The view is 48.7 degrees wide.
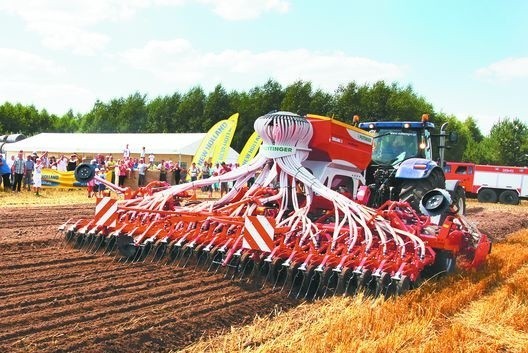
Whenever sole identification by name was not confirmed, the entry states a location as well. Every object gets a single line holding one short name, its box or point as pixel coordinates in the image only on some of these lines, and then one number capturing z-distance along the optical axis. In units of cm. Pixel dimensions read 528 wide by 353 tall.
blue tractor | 856
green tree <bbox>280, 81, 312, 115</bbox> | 4497
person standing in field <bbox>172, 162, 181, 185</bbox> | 2245
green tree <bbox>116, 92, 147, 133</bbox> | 5666
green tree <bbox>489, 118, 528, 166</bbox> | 4941
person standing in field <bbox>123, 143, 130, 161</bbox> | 2378
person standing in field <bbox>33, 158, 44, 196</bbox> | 1758
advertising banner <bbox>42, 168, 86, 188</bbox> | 1942
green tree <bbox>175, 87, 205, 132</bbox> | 5031
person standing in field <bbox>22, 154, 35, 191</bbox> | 1830
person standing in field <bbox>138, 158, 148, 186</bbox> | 2145
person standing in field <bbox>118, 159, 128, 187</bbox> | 2019
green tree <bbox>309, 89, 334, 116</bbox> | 4453
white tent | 2859
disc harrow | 579
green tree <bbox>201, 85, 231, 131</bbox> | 4909
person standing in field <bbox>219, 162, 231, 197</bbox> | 1938
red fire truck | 2775
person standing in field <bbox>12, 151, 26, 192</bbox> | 1775
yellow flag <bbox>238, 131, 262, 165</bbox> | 2542
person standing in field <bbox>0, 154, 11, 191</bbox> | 1769
